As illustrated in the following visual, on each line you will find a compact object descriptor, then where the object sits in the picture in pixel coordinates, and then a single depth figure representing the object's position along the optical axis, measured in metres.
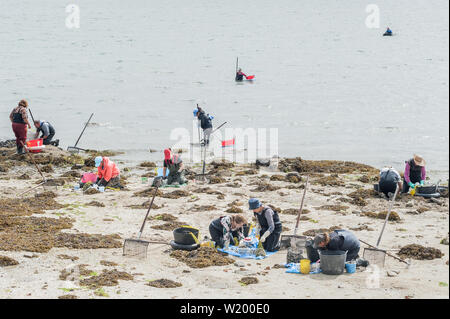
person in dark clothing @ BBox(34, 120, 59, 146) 24.45
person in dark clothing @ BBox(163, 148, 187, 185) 18.89
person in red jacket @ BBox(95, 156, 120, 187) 18.33
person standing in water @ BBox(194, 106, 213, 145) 25.34
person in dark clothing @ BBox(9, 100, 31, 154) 22.55
